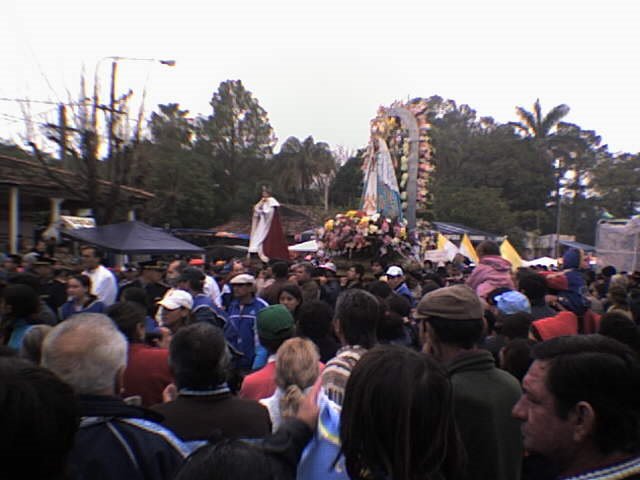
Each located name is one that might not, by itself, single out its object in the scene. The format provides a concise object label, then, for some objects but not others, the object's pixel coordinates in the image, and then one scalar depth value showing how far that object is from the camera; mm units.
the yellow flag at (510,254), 15261
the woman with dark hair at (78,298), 6352
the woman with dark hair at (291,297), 6354
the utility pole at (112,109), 14234
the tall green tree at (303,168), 45000
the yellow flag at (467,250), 15508
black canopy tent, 9141
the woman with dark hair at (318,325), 4551
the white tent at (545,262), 21831
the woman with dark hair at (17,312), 4820
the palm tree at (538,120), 49531
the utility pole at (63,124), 13914
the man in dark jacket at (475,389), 2652
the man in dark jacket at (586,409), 1750
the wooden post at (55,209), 18822
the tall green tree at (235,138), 48375
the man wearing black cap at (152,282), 7829
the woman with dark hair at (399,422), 1824
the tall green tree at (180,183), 37219
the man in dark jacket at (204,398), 2768
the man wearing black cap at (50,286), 7531
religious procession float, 12148
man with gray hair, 2141
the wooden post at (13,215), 16984
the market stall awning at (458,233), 28941
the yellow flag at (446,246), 13126
